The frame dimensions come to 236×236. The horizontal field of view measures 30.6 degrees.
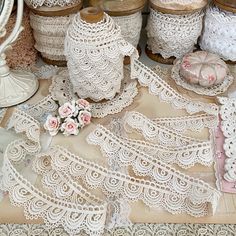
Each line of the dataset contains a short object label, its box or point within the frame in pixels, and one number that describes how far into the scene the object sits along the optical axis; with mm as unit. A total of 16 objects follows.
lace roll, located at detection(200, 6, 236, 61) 938
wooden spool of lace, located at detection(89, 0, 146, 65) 906
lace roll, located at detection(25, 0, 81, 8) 885
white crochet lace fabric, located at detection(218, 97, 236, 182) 741
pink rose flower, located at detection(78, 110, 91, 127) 819
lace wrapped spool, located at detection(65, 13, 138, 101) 796
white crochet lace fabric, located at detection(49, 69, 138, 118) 871
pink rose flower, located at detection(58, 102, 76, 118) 816
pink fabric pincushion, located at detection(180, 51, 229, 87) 905
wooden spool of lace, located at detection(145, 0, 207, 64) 910
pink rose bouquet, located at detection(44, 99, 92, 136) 805
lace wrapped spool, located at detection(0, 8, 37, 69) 954
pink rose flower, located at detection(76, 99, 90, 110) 831
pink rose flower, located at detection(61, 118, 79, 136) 804
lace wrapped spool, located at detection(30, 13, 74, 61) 916
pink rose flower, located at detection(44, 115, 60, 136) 804
